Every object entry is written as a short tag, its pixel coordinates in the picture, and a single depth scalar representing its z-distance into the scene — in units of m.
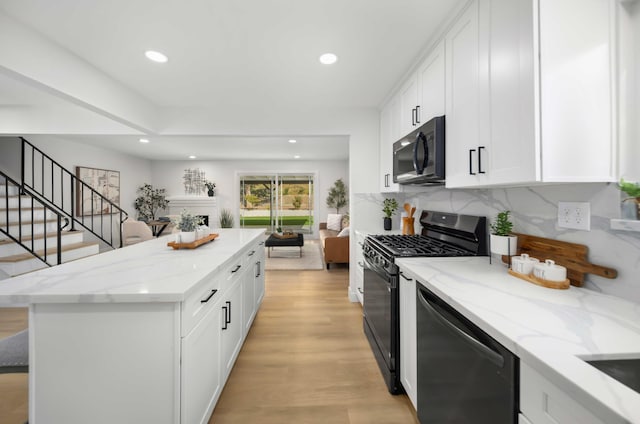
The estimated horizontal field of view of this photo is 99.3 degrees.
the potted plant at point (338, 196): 7.77
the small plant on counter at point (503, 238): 1.46
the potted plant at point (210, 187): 7.71
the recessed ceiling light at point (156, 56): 2.07
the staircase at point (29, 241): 3.21
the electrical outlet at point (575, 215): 1.16
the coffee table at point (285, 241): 5.58
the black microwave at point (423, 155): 1.75
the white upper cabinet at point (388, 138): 2.71
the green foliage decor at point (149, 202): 7.14
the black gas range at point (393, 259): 1.75
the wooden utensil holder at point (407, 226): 2.75
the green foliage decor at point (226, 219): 7.68
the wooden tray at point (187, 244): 2.17
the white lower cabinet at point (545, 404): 0.61
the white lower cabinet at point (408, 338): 1.50
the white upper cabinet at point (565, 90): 1.03
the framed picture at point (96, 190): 5.38
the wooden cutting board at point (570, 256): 1.12
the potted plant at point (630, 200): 0.96
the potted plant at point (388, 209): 3.24
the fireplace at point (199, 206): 7.75
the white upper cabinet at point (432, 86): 1.78
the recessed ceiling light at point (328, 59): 2.10
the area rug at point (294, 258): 5.04
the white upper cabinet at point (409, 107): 2.20
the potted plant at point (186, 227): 2.23
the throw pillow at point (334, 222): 6.79
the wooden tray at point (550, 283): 1.17
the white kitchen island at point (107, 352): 1.14
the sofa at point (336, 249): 4.74
